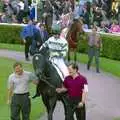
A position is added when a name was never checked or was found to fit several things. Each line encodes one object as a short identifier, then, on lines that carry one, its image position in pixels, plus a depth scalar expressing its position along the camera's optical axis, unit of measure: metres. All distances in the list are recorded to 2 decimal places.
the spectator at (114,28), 32.19
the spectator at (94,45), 25.36
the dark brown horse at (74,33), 25.78
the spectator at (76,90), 13.56
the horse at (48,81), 14.51
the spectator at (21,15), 38.91
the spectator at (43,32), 27.85
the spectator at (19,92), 14.15
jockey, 15.59
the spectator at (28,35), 28.08
